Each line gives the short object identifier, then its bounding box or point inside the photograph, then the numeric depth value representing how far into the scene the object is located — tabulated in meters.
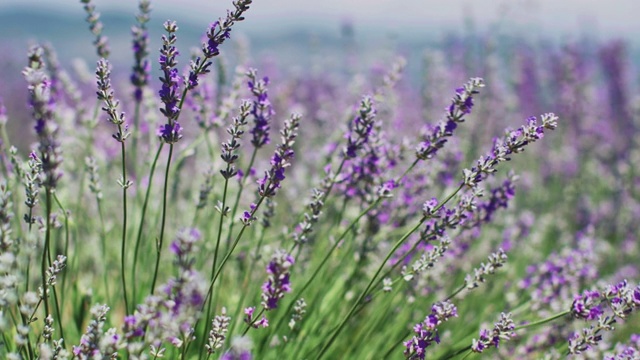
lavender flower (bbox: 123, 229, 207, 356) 0.61
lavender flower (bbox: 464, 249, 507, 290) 0.74
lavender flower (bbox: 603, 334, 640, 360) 0.72
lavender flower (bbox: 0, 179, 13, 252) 0.64
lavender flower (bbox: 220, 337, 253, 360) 0.61
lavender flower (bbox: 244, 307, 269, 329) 0.72
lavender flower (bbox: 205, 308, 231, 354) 0.69
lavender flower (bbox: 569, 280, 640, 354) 0.72
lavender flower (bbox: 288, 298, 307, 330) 0.75
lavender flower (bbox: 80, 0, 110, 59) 0.84
